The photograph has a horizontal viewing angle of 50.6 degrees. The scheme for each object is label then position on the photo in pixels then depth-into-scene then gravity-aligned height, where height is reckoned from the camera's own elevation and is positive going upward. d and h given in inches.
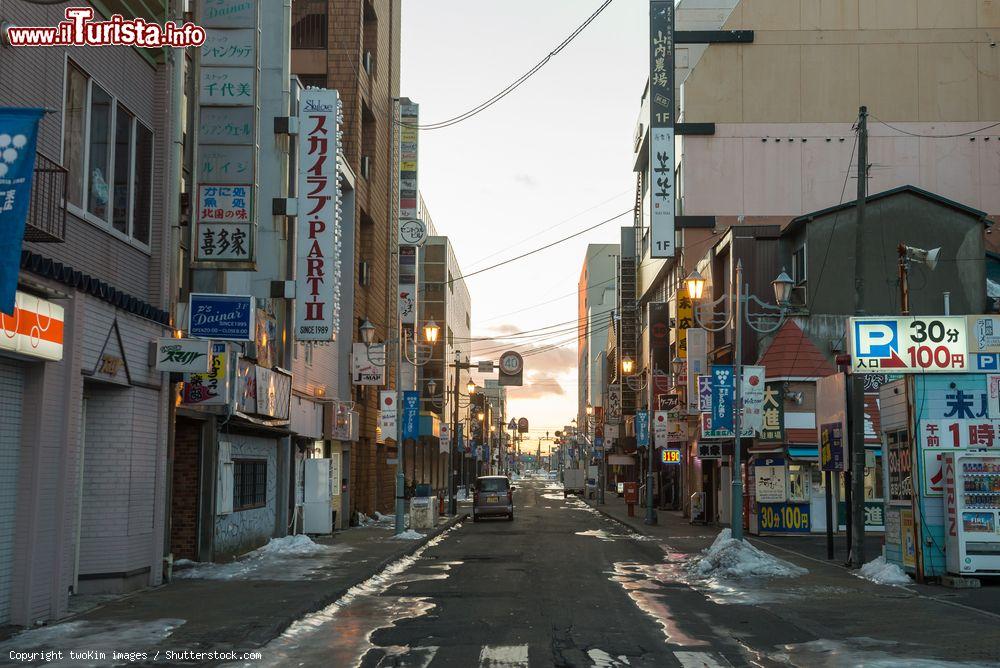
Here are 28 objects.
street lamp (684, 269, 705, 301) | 1179.9 +172.2
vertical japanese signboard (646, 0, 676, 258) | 2044.8 +600.6
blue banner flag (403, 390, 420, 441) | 1792.6 +51.3
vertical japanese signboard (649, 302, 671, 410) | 2307.2 +228.1
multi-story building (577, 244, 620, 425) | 6181.1 +833.8
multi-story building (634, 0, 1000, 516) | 2117.4 +664.7
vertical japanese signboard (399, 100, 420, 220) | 1961.1 +506.0
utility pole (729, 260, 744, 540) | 989.8 -4.2
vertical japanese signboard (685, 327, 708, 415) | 1788.9 +151.8
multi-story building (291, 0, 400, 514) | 1529.3 +479.3
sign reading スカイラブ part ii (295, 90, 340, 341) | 1111.0 +235.9
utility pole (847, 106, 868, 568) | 913.5 +18.6
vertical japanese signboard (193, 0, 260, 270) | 832.9 +272.0
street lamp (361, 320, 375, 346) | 1440.7 +151.5
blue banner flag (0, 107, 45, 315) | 393.4 +98.5
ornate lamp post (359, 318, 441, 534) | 1277.1 +117.4
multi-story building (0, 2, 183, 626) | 517.3 +60.1
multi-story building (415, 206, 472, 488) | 3677.4 +500.7
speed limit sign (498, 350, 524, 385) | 2010.6 +140.8
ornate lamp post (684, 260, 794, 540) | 962.1 +67.7
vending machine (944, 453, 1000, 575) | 751.7 -50.1
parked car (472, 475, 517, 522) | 1827.0 -99.1
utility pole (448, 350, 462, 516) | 1872.5 -87.0
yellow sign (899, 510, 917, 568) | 797.2 -73.1
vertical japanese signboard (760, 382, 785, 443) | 1414.9 +33.2
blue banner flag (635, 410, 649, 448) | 2304.4 +32.0
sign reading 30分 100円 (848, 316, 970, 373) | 792.3 +70.4
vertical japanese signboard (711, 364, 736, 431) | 1369.3 +57.0
